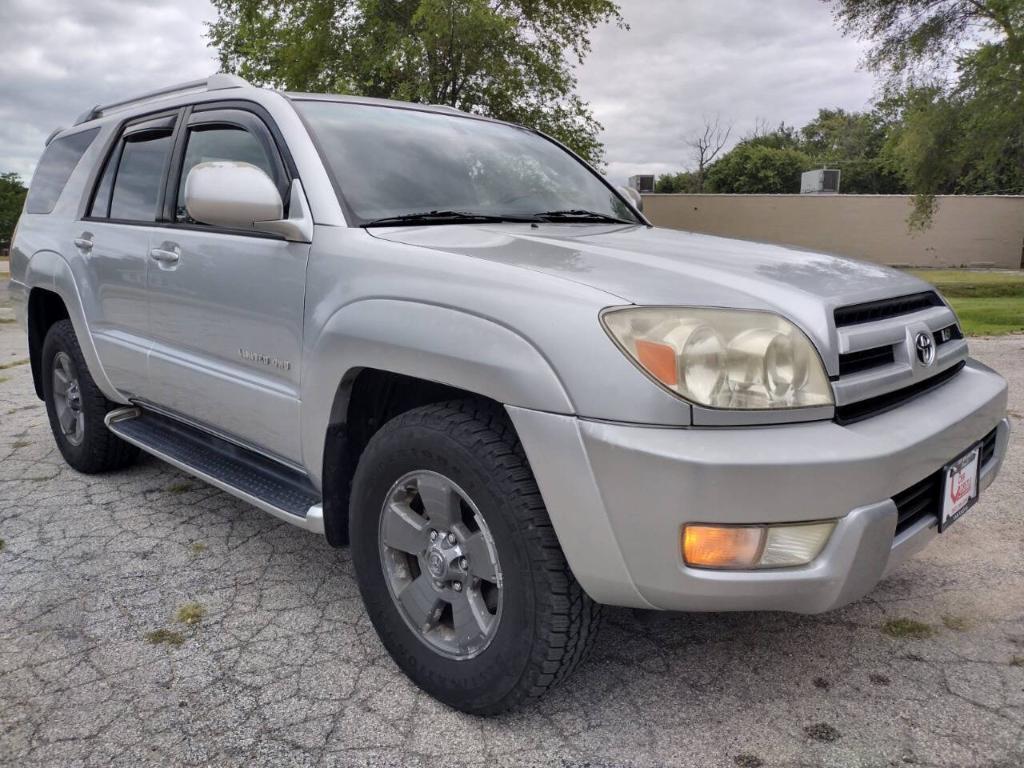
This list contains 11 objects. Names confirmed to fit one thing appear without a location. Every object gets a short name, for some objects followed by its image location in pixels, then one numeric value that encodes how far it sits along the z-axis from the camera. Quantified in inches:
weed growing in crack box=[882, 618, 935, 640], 104.5
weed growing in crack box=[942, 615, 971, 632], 106.1
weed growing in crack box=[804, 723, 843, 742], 83.9
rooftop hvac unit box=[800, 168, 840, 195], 1505.9
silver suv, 72.6
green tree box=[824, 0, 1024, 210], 633.0
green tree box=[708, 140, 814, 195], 1935.2
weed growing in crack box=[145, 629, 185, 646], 103.5
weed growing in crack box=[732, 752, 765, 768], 80.1
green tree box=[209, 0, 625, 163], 730.8
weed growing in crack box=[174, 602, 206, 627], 109.3
